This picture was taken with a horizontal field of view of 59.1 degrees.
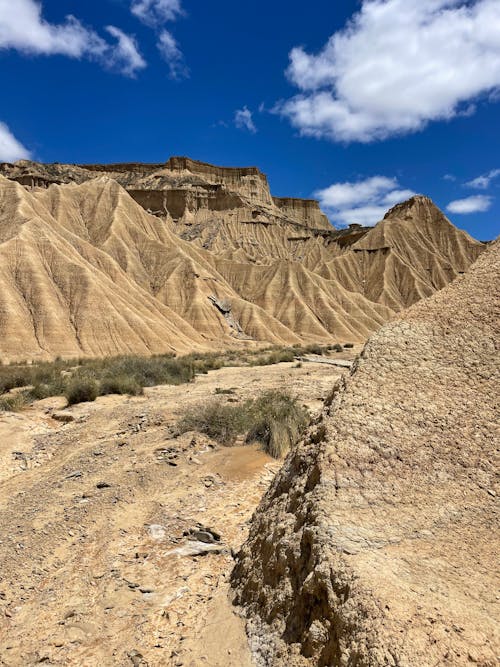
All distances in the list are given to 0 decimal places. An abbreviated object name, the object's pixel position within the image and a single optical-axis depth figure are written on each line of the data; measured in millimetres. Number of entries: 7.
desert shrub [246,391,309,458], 7623
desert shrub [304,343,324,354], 36012
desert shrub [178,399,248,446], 8484
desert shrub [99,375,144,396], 15281
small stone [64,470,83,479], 7355
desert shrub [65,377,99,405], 13914
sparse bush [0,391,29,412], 12570
